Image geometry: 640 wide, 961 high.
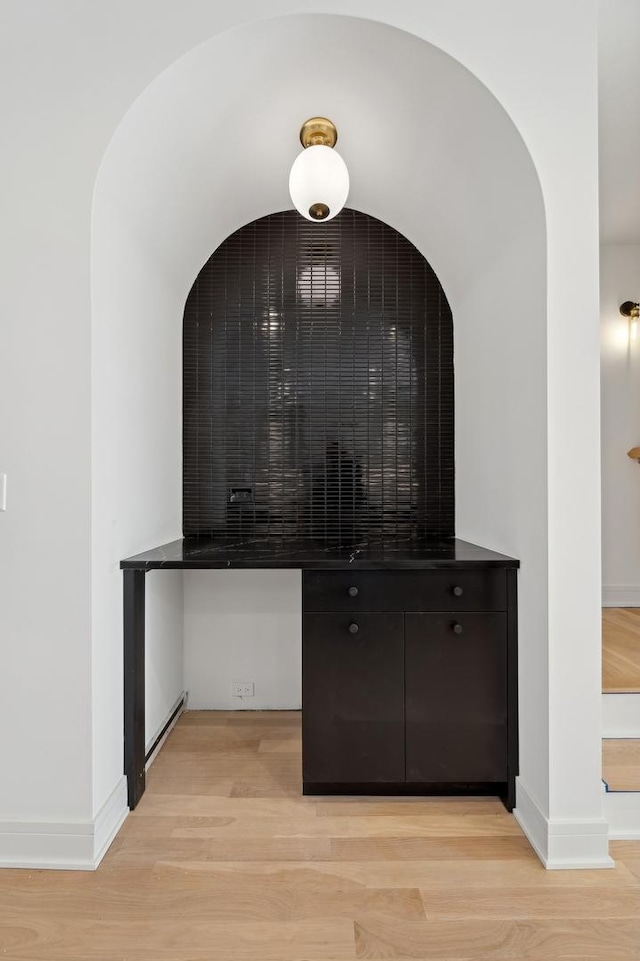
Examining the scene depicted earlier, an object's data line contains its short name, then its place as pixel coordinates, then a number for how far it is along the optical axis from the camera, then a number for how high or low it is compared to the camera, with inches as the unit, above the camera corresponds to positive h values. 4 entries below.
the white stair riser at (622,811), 73.5 -43.1
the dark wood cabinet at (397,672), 80.1 -27.6
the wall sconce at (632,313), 137.2 +38.9
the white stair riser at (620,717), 85.8 -36.5
